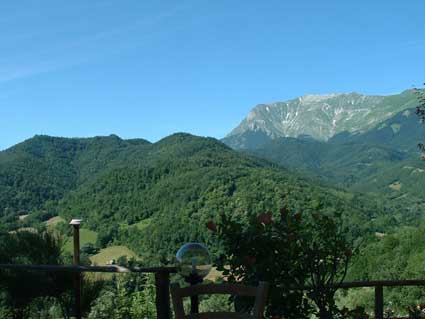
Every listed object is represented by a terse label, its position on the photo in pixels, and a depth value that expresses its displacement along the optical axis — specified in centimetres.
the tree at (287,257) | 288
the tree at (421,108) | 426
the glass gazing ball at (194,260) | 255
